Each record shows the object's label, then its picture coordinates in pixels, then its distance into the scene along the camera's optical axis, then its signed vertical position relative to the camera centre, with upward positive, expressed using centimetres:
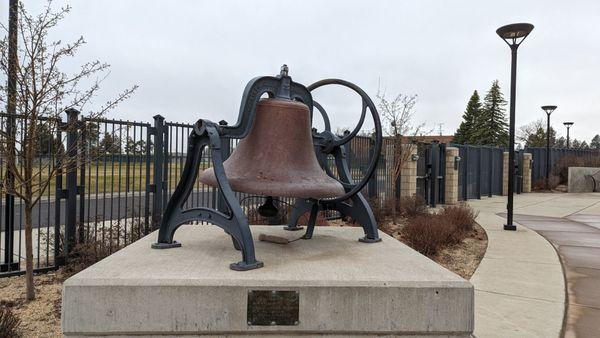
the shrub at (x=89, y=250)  561 -110
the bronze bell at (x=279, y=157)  307 +8
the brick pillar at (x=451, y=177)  1486 -24
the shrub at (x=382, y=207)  993 -89
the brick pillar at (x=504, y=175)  1981 -19
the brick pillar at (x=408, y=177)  1269 -23
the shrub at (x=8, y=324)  348 -129
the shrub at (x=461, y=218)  855 -94
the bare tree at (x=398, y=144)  1120 +66
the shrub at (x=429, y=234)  684 -105
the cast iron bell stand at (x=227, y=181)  281 -6
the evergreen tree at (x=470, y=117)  5406 +653
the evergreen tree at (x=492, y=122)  5000 +548
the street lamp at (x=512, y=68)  894 +212
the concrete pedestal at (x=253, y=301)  236 -73
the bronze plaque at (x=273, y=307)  241 -76
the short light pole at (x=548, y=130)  2258 +208
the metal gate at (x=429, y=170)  1390 -2
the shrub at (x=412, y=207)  1049 -91
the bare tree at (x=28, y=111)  462 +57
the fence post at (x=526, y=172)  2144 -5
